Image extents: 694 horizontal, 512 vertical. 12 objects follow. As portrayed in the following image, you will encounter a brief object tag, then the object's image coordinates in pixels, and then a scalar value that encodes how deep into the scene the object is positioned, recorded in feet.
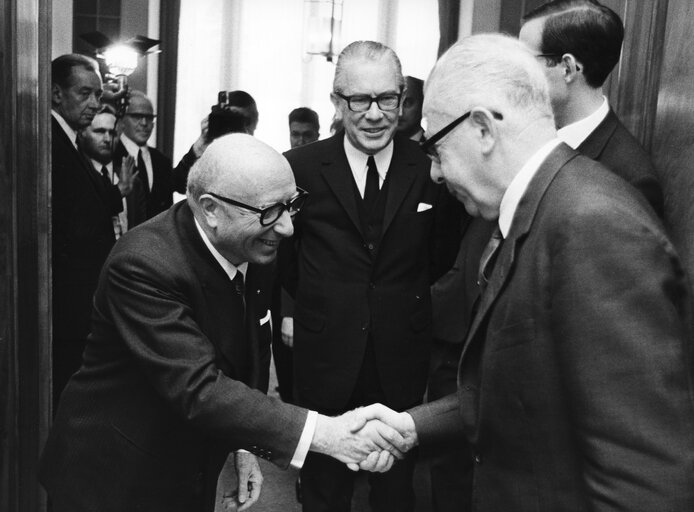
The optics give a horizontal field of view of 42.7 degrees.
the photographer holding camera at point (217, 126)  14.79
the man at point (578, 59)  7.13
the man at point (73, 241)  10.99
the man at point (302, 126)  19.67
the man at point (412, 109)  13.12
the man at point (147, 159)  16.60
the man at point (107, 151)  12.76
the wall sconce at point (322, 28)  23.67
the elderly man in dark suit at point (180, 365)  6.15
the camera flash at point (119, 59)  15.06
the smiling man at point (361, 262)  8.93
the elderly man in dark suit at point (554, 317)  3.85
